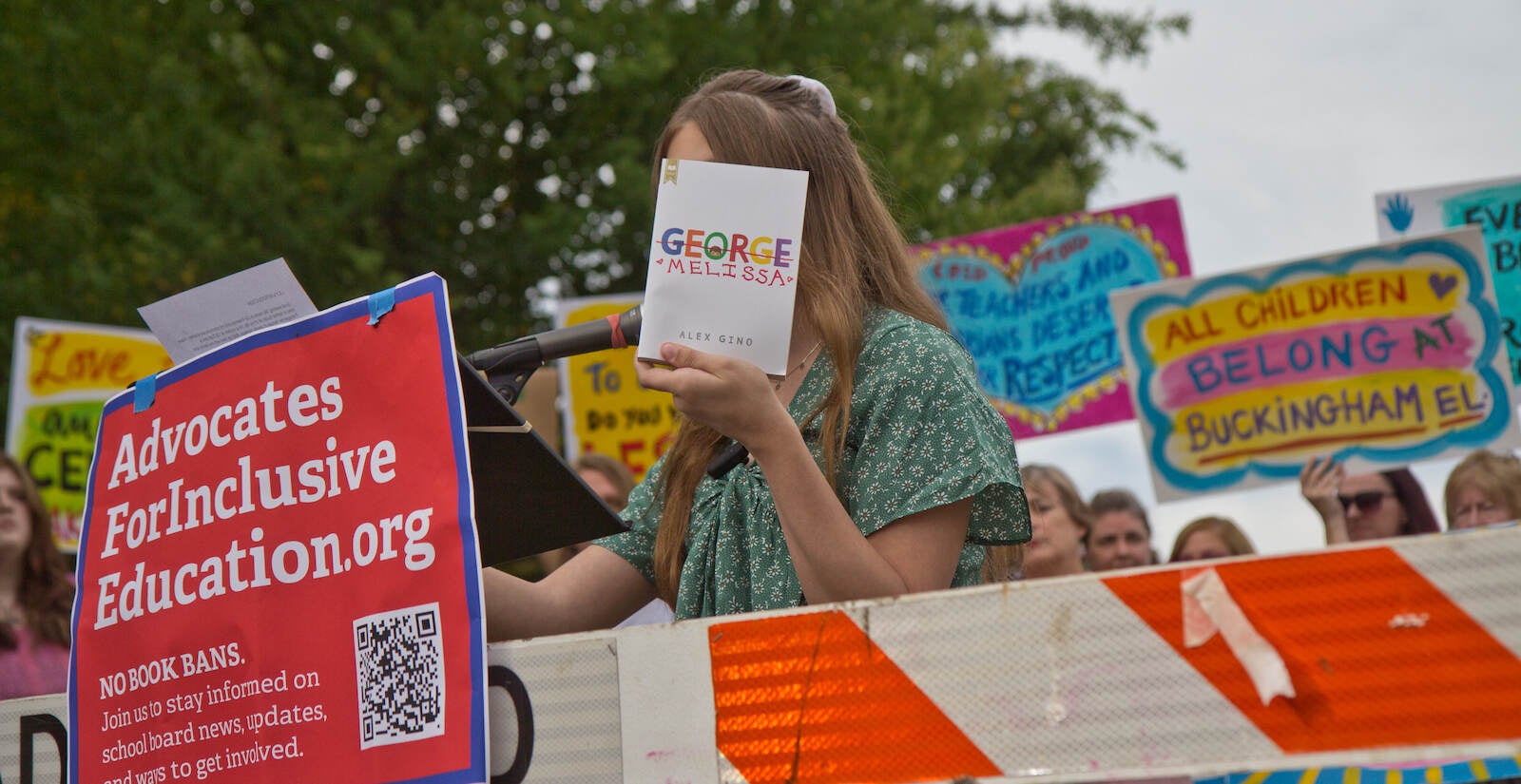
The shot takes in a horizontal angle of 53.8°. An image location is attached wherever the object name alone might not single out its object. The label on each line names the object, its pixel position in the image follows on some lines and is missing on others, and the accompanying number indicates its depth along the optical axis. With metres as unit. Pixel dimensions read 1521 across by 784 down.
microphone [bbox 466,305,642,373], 2.04
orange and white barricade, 1.28
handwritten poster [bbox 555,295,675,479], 7.60
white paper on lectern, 1.92
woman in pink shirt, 4.77
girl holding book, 1.74
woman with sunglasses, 5.82
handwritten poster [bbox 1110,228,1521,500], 5.77
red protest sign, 1.65
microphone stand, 2.12
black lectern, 1.82
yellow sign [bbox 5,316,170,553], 7.11
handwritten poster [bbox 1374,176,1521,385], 6.13
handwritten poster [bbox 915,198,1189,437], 7.31
